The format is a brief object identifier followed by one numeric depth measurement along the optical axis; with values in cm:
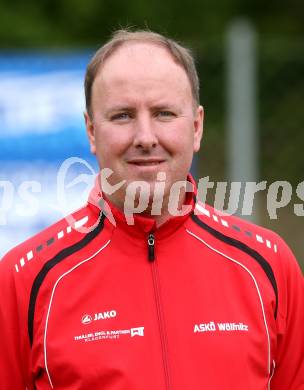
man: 592
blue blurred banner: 1487
